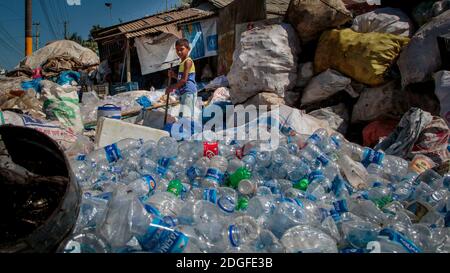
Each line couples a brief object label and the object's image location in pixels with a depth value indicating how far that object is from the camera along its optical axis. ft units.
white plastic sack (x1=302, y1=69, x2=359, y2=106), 15.01
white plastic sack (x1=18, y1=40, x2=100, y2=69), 51.52
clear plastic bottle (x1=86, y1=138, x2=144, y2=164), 10.54
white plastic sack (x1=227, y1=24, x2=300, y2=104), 16.43
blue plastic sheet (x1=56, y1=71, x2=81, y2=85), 38.73
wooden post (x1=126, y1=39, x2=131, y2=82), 36.45
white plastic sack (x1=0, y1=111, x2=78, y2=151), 12.00
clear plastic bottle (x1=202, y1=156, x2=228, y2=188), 8.60
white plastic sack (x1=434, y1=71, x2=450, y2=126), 11.66
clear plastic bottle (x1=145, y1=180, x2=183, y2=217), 6.61
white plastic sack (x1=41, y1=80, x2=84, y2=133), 15.07
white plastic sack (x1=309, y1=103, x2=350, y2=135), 14.90
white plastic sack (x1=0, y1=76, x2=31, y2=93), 28.43
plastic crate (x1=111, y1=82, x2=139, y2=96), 34.68
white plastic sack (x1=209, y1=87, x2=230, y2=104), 20.90
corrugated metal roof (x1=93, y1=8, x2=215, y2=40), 35.50
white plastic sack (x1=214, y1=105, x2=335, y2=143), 12.78
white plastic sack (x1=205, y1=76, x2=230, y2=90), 25.85
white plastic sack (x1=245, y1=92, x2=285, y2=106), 16.14
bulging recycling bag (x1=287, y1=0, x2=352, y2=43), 16.21
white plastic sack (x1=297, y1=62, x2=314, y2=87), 16.67
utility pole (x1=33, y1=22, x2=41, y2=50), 135.37
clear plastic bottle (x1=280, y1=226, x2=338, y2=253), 5.56
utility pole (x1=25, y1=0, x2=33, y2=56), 49.90
